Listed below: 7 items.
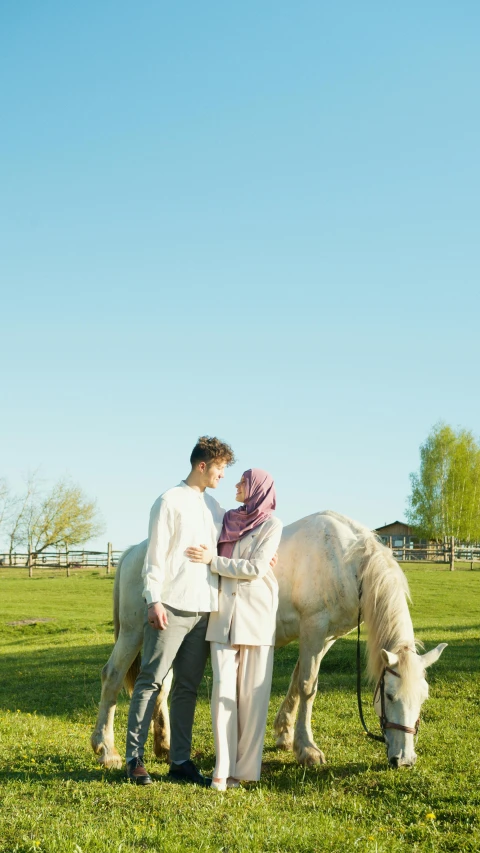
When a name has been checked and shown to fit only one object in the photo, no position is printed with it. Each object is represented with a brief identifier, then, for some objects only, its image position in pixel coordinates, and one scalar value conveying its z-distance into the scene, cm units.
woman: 512
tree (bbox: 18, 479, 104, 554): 4978
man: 492
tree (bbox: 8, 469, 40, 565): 4947
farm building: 6656
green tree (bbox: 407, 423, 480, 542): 5672
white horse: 538
